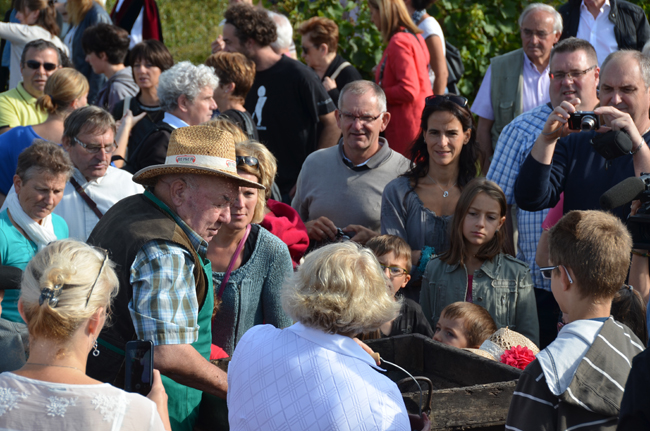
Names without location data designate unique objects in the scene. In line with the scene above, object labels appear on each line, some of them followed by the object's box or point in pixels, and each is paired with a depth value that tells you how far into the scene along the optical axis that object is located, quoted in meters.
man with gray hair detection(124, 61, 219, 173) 10.75
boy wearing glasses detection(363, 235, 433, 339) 7.97
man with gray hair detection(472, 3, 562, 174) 12.08
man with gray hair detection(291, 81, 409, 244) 10.03
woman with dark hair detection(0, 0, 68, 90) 15.66
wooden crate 5.10
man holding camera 7.70
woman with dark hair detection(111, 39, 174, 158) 12.63
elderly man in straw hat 5.20
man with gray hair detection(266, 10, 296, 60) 14.37
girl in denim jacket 8.42
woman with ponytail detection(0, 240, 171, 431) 4.01
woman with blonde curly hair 4.55
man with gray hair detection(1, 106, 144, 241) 9.27
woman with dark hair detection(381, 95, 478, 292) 9.26
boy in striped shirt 4.37
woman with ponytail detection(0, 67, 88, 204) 10.32
